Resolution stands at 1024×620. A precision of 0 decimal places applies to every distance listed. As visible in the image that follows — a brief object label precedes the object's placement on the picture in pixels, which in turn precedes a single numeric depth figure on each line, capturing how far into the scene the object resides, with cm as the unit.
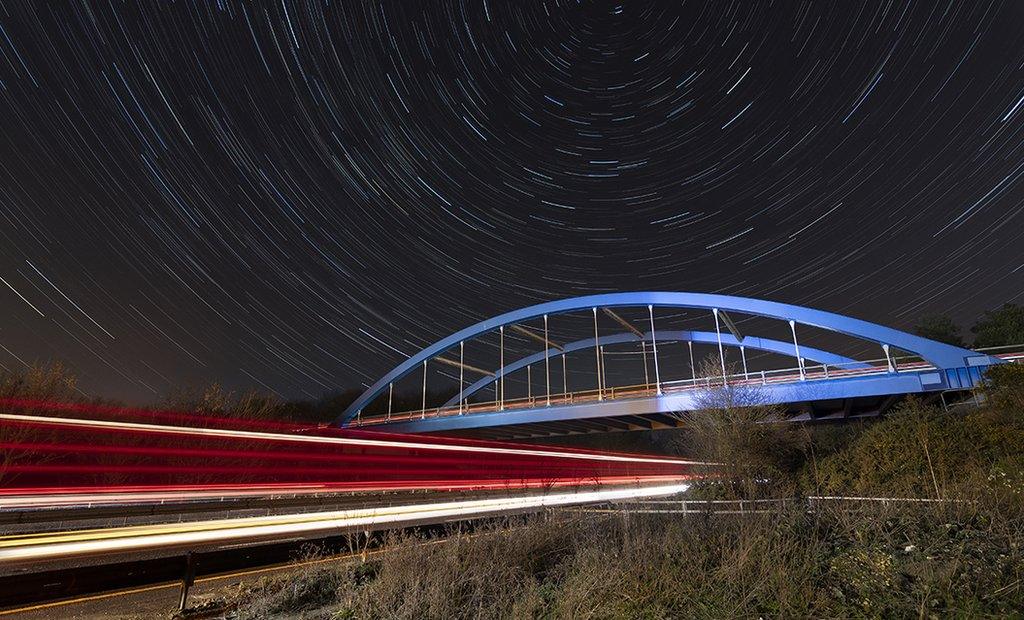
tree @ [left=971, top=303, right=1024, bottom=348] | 4847
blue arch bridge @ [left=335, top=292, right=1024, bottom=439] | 3300
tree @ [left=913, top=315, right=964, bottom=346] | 5472
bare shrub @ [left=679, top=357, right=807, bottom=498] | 1846
